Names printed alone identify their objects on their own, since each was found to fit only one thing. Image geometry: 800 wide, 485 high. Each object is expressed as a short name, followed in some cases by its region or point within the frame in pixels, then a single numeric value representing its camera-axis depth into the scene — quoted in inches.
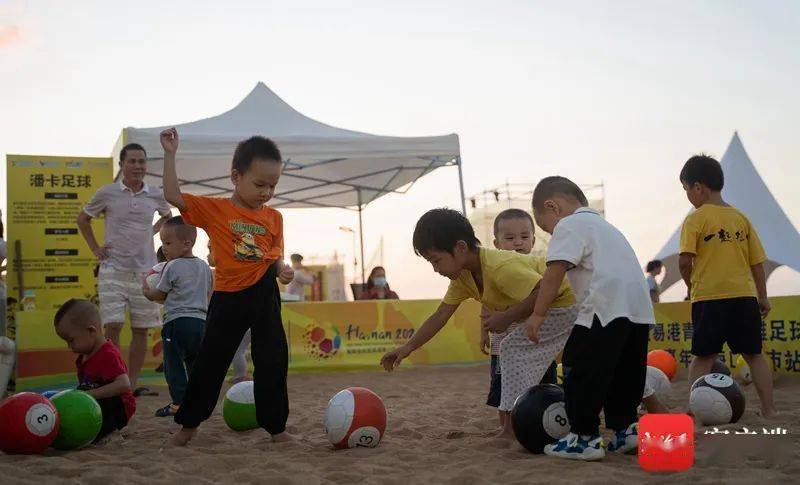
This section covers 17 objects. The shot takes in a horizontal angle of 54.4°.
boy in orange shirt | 165.9
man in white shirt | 257.4
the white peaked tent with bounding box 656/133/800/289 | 618.0
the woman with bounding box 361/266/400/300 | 510.3
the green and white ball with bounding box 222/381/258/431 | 189.3
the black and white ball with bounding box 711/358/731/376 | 226.1
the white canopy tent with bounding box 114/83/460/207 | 430.9
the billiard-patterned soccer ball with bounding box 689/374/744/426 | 178.1
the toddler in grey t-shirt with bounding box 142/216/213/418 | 212.2
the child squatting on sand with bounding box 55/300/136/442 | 175.2
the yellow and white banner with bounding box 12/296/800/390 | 336.5
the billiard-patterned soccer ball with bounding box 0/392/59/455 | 154.9
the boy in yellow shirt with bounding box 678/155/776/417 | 194.5
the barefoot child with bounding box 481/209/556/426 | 209.8
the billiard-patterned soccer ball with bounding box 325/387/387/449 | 159.6
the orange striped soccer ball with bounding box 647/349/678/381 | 282.8
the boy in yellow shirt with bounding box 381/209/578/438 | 157.5
